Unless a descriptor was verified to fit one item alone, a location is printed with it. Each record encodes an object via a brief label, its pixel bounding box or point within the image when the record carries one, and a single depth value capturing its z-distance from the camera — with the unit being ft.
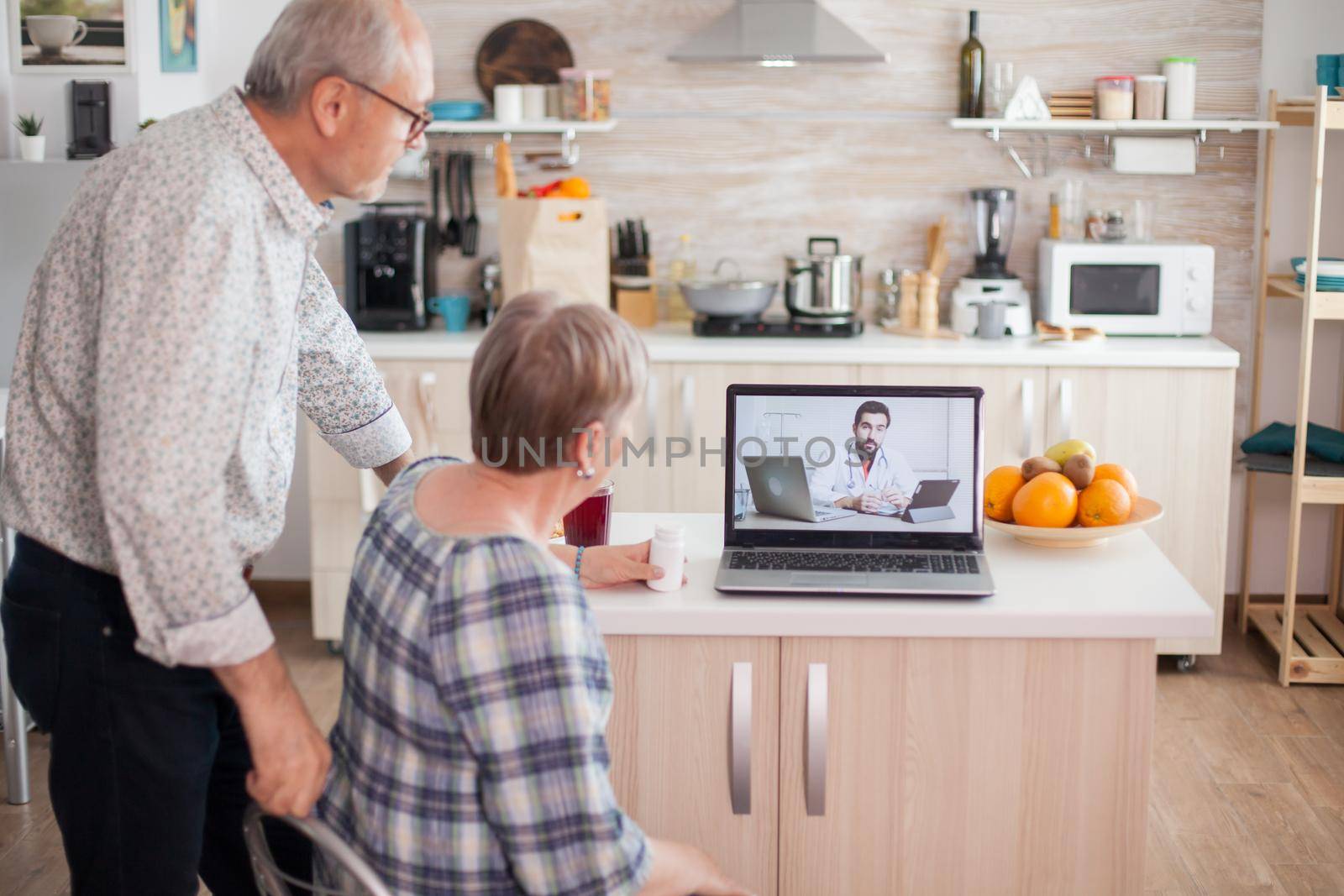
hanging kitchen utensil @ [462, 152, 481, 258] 13.73
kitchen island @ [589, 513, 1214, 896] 6.12
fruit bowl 6.83
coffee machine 13.03
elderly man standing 4.46
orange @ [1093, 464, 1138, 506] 6.98
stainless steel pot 12.59
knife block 13.25
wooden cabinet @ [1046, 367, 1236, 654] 11.98
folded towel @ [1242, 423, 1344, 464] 11.97
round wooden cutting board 13.44
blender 12.95
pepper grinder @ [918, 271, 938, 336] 12.98
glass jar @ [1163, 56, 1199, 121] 12.72
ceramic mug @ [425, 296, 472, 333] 13.26
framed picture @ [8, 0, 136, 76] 11.94
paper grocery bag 12.49
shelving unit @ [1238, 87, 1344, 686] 11.23
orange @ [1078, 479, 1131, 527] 6.81
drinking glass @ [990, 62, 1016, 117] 13.08
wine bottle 13.04
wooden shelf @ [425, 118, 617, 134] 12.87
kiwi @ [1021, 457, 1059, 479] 7.09
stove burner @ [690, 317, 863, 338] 12.60
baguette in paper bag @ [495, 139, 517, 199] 12.92
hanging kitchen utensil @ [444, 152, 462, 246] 13.75
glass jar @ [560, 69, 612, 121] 12.93
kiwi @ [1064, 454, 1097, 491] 7.00
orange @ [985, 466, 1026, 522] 7.07
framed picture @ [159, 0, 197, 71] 12.65
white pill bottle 6.31
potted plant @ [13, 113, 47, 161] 11.55
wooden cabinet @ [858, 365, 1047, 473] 12.06
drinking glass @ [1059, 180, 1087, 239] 13.29
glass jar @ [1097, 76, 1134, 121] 12.76
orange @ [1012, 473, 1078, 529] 6.84
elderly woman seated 4.26
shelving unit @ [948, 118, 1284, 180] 12.62
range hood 12.46
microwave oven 12.62
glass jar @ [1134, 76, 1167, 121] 12.73
